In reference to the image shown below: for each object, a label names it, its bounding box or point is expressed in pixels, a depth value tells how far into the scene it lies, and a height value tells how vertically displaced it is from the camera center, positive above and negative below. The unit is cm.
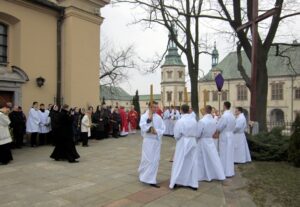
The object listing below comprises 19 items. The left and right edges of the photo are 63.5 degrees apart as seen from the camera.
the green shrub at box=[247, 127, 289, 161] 823 -150
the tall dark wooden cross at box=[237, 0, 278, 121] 877 +188
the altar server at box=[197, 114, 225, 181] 618 -137
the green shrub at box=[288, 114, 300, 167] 749 -135
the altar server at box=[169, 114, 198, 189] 551 -119
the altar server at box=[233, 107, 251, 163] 794 -127
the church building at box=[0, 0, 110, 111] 1070 +248
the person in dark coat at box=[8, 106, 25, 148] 945 -89
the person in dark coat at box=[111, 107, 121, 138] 1320 -110
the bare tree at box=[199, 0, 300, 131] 1133 +285
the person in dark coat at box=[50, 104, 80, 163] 771 -123
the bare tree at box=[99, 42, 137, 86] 2400 +317
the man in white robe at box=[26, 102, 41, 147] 1017 -87
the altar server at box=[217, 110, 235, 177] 677 -111
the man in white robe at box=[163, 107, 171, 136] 1524 -98
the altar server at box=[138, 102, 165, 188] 561 -97
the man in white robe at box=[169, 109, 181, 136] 1504 -95
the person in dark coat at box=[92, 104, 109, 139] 1222 -94
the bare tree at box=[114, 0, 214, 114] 1399 +428
